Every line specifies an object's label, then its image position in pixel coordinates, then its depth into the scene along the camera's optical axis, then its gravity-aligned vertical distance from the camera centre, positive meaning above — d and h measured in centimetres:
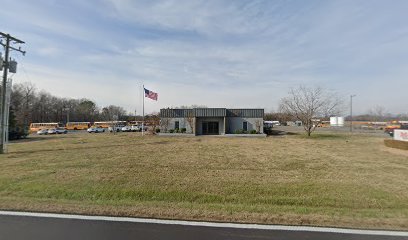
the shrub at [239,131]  4144 -106
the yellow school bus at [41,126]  6291 -76
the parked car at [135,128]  6212 -110
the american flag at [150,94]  4028 +453
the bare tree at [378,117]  10796 +354
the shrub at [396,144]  2039 -148
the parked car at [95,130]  6044 -157
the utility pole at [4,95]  1818 +186
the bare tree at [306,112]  3904 +196
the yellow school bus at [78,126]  7256 -80
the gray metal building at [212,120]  4328 +71
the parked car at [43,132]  5687 -200
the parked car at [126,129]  6375 -134
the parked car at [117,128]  6381 -119
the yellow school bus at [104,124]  6806 -20
